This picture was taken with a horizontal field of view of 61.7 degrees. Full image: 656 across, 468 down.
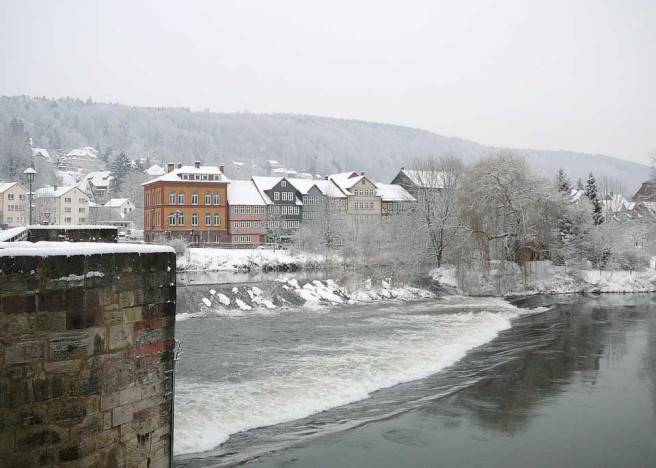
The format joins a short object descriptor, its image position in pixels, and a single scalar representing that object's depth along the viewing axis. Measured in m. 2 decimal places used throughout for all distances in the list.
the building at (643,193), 68.19
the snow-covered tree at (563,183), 49.67
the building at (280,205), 65.82
